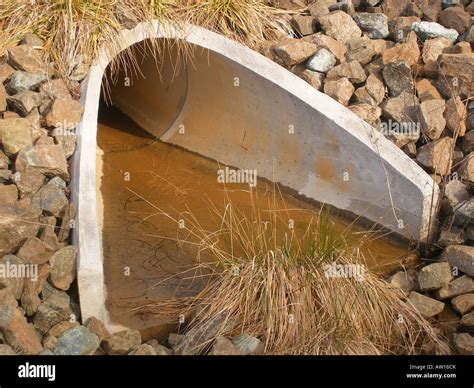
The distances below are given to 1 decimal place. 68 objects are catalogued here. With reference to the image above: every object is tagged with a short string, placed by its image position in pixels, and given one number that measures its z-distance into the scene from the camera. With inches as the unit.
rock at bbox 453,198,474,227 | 195.3
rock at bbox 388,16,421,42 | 234.4
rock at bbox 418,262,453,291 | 182.7
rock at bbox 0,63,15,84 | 200.7
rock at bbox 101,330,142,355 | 154.2
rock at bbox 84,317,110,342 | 157.8
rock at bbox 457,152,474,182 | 203.5
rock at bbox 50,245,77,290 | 165.2
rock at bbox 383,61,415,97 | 220.5
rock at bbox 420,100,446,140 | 212.2
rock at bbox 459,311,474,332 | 171.8
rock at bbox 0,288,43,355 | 144.4
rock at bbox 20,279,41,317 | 157.4
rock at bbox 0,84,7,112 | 192.4
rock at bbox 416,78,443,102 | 218.8
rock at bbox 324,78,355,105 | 220.5
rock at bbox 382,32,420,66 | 226.1
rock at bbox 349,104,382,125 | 218.4
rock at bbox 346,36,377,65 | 230.7
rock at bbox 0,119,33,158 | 185.9
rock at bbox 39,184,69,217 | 178.7
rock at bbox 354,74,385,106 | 222.2
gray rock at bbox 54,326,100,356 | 148.9
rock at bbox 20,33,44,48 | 207.8
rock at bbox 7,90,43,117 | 195.0
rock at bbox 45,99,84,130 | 195.5
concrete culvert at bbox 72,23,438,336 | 183.9
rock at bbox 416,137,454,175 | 208.2
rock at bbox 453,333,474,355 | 159.9
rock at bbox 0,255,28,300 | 155.7
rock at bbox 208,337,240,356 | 148.3
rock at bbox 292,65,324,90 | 225.9
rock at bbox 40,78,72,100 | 201.6
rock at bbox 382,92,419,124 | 217.8
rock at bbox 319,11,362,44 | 236.1
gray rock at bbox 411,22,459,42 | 231.8
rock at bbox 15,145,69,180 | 184.1
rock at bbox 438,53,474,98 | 213.5
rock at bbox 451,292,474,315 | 177.3
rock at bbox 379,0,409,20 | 243.1
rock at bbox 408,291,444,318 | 175.3
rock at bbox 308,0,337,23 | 243.4
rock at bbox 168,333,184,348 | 161.8
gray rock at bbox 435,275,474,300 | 181.0
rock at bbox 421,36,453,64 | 225.6
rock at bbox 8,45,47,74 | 202.2
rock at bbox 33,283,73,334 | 157.2
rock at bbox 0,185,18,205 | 173.6
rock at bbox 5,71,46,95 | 199.6
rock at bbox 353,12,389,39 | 237.3
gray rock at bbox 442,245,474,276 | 183.0
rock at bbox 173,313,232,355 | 155.2
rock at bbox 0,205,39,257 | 164.7
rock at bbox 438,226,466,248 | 196.7
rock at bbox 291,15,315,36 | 240.1
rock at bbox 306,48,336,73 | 227.5
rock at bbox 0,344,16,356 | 138.9
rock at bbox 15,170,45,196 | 179.9
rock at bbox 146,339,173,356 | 155.8
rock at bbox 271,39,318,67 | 227.3
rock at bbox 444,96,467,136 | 210.8
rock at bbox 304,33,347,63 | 230.7
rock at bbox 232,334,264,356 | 151.8
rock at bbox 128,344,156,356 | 151.1
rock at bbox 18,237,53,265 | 162.7
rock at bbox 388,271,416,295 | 186.4
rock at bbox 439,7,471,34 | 233.8
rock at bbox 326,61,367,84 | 225.5
